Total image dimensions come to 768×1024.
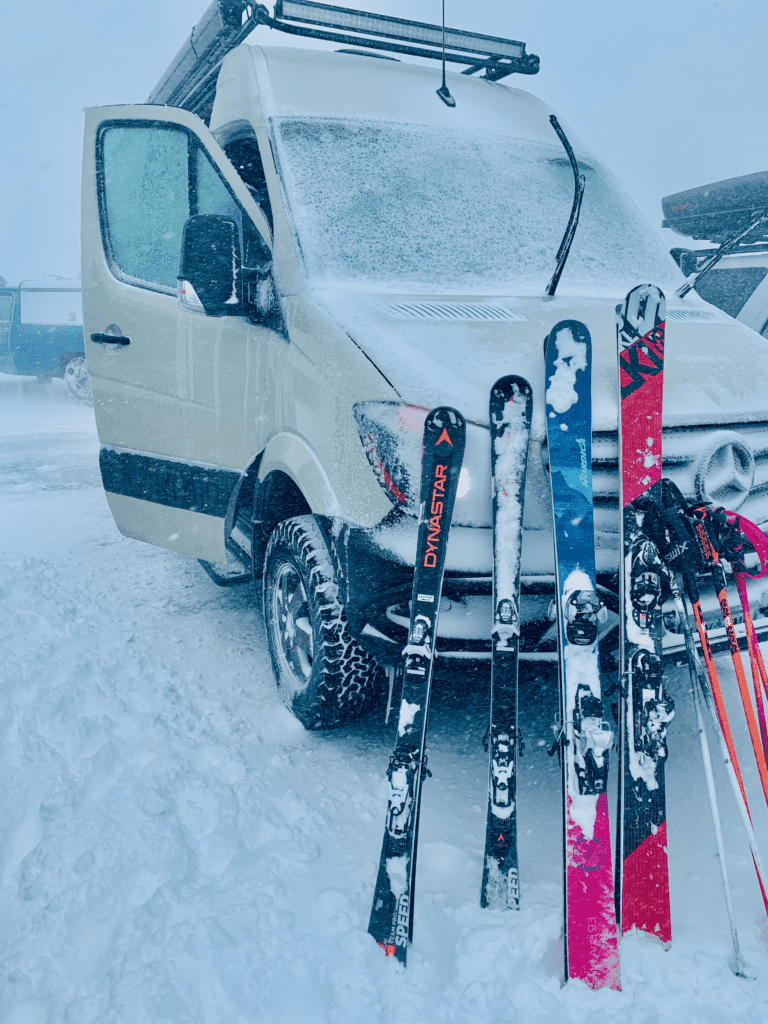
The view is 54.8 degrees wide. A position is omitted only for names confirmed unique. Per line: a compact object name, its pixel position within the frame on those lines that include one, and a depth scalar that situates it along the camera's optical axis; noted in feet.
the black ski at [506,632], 6.23
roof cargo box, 19.20
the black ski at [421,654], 6.13
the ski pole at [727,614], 6.32
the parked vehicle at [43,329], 39.83
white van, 7.03
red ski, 6.02
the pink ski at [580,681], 5.66
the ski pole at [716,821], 5.53
